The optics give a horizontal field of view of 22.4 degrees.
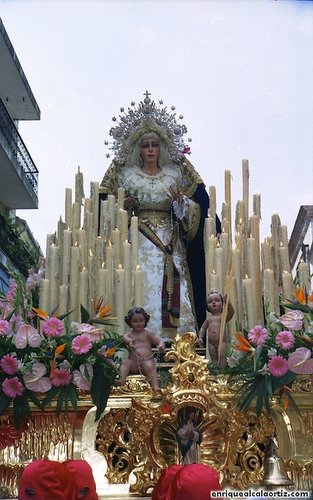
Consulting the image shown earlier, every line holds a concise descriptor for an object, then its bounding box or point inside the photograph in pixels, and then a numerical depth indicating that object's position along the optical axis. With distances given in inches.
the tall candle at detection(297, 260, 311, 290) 190.4
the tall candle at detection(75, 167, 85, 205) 216.8
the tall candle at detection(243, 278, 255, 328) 187.9
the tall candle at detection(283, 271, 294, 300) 188.7
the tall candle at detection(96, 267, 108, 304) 192.1
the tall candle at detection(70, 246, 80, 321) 195.6
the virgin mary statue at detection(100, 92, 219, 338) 241.3
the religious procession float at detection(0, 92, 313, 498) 156.8
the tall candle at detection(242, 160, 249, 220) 207.8
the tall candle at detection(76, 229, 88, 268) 202.1
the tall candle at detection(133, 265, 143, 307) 193.3
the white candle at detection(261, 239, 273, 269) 196.1
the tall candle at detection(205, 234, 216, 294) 199.8
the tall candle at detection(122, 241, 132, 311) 192.2
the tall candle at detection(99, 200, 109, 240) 213.2
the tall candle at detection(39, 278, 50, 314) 195.2
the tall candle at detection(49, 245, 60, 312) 196.5
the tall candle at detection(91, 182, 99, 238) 219.9
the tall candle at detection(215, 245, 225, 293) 197.8
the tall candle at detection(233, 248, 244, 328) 195.6
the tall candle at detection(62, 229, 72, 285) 200.5
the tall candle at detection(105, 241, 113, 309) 193.7
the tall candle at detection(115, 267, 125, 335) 189.9
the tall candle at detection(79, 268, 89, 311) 193.6
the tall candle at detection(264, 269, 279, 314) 189.6
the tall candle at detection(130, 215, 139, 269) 203.2
